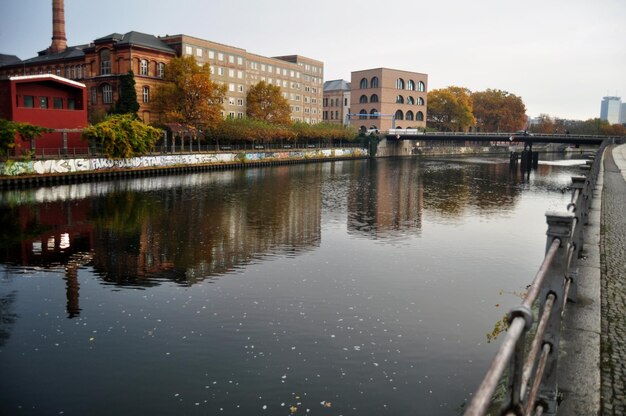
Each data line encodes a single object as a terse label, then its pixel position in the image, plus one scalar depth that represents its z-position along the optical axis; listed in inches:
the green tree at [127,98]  2972.4
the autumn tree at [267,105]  3961.6
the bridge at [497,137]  3784.5
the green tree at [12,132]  1875.0
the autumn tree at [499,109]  6264.8
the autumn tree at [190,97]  2970.0
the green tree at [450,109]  5753.0
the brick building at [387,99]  5275.6
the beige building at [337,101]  6077.8
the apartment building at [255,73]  3651.6
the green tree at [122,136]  2246.6
